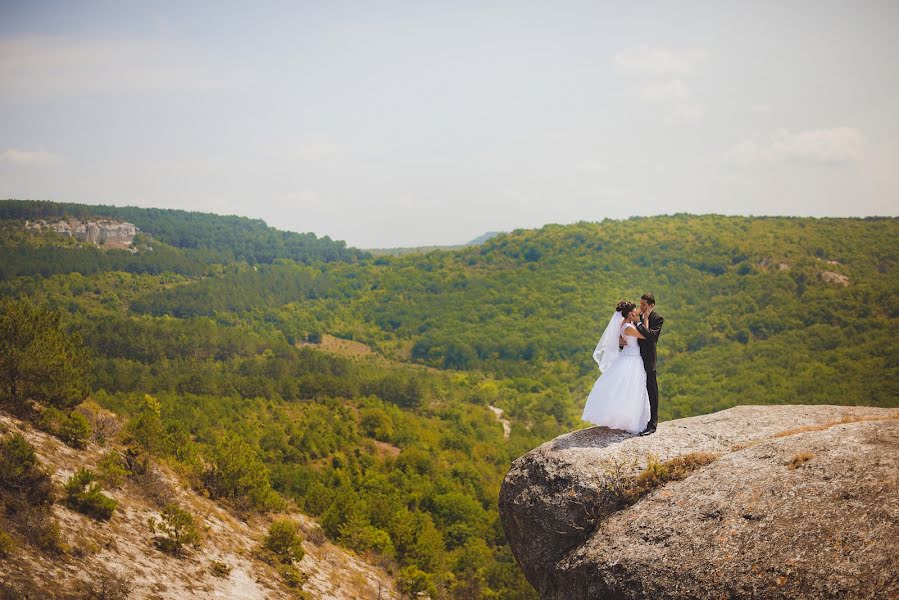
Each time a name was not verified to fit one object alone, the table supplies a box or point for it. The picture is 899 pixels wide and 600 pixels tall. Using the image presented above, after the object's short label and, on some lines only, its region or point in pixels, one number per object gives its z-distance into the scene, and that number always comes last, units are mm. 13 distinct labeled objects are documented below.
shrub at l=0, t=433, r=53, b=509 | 12375
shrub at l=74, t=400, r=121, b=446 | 18625
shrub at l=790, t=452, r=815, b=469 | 9281
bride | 12188
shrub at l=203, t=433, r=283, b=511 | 21016
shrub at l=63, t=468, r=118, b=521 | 13516
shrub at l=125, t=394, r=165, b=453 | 18797
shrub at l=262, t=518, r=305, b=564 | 17969
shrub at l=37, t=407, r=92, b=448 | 16844
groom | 12477
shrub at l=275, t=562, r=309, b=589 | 16750
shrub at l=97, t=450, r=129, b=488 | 15671
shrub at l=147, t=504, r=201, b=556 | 14422
